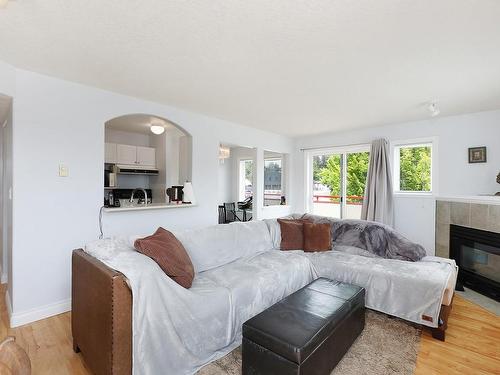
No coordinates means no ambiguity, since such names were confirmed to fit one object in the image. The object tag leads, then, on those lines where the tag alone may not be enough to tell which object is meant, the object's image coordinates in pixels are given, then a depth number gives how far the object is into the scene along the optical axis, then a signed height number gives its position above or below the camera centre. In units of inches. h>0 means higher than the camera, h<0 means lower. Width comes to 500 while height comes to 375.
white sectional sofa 63.7 -32.4
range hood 201.0 +13.0
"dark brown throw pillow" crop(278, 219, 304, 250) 136.7 -25.1
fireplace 123.1 -34.9
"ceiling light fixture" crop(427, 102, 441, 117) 133.8 +41.0
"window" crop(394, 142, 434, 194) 172.9 +13.7
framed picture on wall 149.1 +19.2
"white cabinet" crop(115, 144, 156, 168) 200.2 +24.4
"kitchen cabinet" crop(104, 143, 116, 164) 194.5 +24.5
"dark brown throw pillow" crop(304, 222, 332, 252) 134.6 -25.6
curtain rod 197.3 +32.9
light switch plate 107.1 +6.4
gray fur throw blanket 120.1 -25.5
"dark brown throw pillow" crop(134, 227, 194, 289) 76.7 -20.9
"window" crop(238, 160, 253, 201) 312.0 +6.8
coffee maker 152.3 -4.4
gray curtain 178.7 +0.4
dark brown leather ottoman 60.1 -36.0
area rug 73.0 -50.3
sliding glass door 205.6 +5.4
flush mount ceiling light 172.2 +37.6
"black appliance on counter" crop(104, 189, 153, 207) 201.2 -6.0
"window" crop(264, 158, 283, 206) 256.8 +5.9
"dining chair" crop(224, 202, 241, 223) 294.2 -28.6
